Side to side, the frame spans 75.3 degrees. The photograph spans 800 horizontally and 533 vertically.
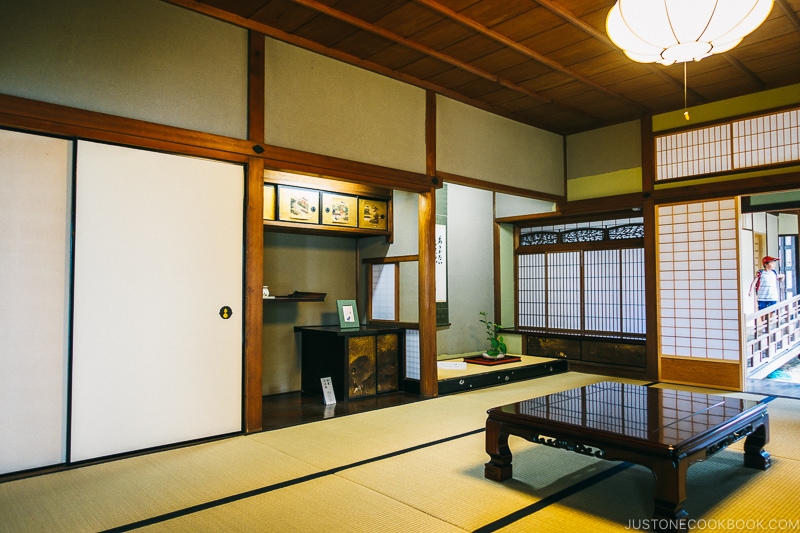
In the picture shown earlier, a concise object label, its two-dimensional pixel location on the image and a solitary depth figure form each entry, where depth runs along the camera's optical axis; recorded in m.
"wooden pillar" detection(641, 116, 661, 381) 5.73
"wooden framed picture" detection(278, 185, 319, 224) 4.87
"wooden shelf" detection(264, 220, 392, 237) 4.80
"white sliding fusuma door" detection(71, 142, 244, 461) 3.00
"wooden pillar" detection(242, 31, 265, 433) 3.60
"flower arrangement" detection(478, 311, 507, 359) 6.34
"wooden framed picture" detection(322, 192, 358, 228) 5.19
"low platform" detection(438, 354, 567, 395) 5.10
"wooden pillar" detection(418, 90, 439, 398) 4.83
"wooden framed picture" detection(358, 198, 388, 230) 5.46
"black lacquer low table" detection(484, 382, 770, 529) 2.10
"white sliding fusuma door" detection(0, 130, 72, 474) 2.75
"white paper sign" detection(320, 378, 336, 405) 4.55
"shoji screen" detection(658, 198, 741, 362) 5.25
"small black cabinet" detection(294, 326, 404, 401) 4.66
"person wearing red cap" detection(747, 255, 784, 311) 7.89
